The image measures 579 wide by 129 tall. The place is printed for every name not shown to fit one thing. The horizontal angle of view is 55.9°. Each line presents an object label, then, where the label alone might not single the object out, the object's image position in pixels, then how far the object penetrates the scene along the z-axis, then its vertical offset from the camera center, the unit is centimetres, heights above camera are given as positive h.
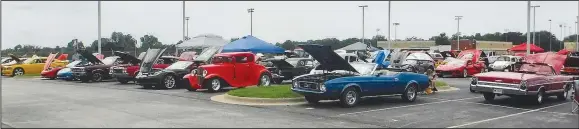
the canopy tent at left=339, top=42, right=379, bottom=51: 4859 +154
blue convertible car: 1418 -47
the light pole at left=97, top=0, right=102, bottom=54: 3791 +170
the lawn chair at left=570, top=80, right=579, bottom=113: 1306 -78
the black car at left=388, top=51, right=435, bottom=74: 3092 +31
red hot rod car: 1991 -37
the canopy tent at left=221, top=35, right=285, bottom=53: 2744 +90
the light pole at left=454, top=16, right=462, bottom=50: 7865 +322
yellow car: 3550 -19
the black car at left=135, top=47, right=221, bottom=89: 2172 -34
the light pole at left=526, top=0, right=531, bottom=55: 3169 +273
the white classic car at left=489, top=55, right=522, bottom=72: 3366 +22
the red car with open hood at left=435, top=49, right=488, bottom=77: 3083 -15
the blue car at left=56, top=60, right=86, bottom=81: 2939 -58
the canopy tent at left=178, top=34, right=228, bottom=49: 3475 +147
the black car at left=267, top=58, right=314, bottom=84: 2402 -23
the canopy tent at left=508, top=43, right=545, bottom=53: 4508 +135
